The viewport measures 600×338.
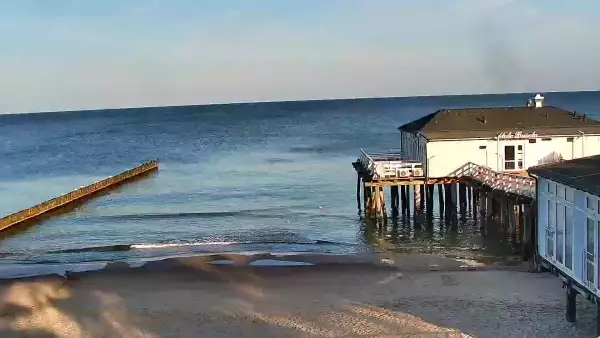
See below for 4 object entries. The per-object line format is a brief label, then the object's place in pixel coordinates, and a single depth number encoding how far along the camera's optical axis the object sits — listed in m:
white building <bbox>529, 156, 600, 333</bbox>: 16.11
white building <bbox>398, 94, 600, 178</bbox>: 34.59
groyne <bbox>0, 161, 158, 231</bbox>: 40.56
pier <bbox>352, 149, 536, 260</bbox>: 29.20
